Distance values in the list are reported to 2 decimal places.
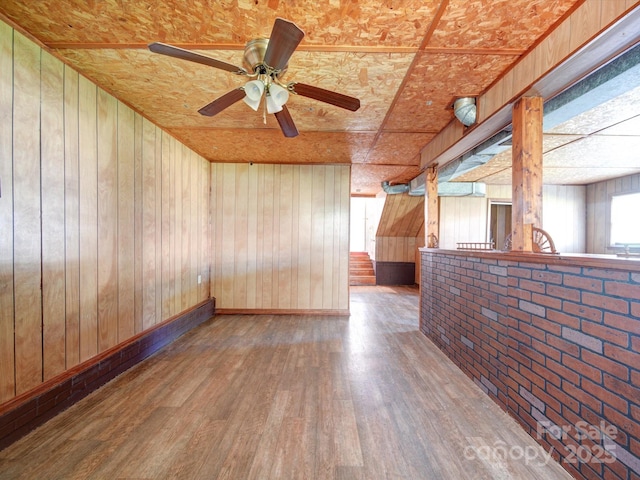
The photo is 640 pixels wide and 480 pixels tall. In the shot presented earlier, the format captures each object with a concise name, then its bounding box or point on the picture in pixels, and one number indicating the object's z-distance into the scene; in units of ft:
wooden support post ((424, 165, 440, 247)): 11.30
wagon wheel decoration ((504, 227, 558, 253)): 5.79
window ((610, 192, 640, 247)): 14.89
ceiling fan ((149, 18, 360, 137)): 4.00
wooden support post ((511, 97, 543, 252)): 5.91
